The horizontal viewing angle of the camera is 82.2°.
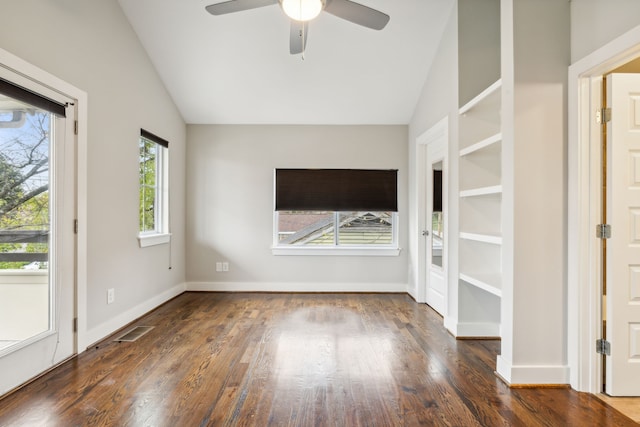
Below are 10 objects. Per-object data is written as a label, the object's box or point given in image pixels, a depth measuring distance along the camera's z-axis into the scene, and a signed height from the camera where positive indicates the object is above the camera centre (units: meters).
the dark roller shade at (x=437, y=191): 4.31 +0.25
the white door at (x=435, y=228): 4.06 -0.18
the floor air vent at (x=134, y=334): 3.15 -1.09
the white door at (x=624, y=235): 2.18 -0.13
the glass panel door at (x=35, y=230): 2.23 -0.12
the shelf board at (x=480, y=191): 2.63 +0.17
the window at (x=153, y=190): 4.02 +0.27
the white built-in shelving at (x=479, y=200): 3.24 +0.11
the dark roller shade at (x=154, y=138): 3.87 +0.84
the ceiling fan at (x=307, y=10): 2.18 +1.31
